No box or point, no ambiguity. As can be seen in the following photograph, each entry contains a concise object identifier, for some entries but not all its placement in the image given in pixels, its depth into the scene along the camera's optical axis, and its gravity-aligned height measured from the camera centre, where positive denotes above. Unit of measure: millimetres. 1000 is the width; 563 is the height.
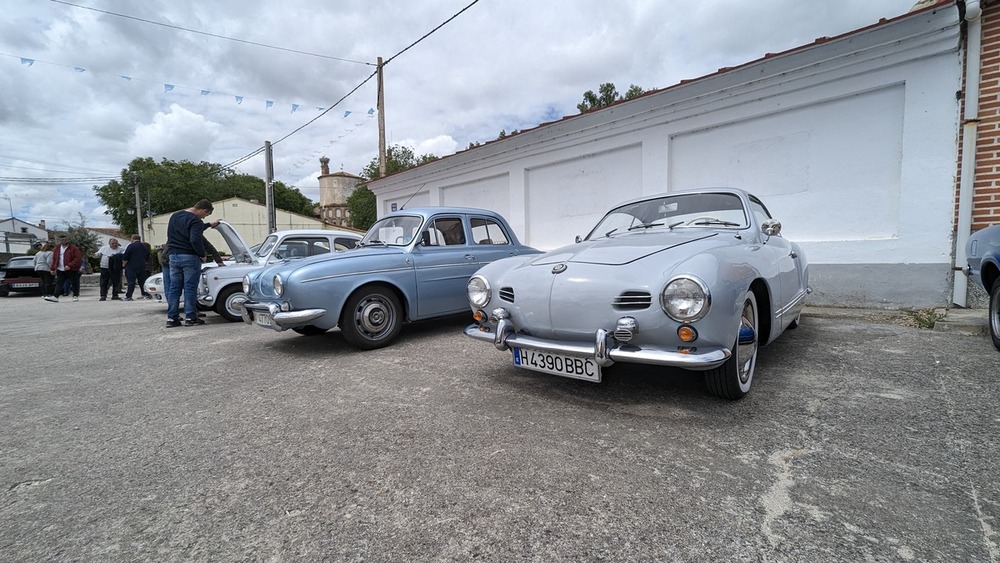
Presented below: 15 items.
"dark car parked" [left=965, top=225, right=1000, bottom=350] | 3590 -77
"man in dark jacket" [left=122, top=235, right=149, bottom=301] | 10409 +84
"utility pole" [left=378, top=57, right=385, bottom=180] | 15758 +4738
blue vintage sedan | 4160 -171
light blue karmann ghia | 2328 -244
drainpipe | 5137 +1440
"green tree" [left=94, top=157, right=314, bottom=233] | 40875 +7368
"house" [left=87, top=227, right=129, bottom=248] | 43744 +3906
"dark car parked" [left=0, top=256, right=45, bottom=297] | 14334 -428
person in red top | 11477 +136
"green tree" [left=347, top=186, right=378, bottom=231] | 34219 +4112
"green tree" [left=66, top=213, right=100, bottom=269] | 30556 +1845
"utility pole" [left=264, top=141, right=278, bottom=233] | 16912 +3020
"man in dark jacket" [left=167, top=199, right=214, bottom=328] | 6113 +180
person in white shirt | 11586 -134
